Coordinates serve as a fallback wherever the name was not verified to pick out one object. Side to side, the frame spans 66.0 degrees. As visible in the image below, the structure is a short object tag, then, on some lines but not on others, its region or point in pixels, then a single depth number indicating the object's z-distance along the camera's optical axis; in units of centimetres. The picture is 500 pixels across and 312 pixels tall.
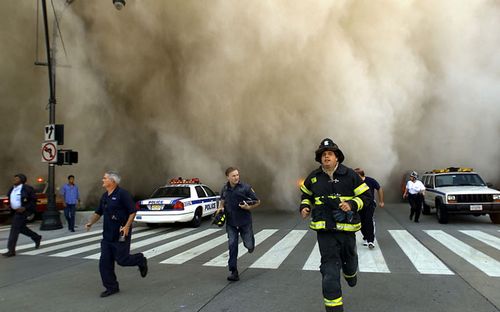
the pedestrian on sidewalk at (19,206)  732
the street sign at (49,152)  1126
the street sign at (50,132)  1151
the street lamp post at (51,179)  1098
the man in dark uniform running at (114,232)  470
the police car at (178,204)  1073
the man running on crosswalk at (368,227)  714
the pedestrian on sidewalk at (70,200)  1081
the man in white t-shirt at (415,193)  1159
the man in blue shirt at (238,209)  546
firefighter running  353
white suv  1055
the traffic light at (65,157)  1147
